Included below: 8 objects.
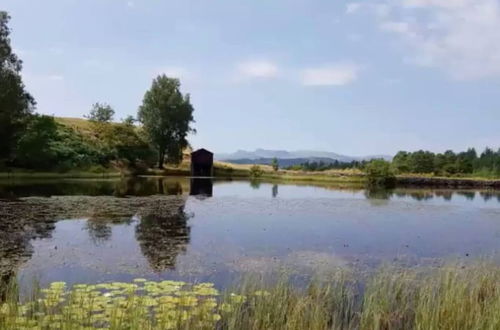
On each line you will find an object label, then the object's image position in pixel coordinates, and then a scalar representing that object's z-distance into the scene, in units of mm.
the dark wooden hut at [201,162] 70000
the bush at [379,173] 63906
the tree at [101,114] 78750
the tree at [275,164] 79938
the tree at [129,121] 76438
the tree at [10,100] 46438
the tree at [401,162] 78875
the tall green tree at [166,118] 69000
